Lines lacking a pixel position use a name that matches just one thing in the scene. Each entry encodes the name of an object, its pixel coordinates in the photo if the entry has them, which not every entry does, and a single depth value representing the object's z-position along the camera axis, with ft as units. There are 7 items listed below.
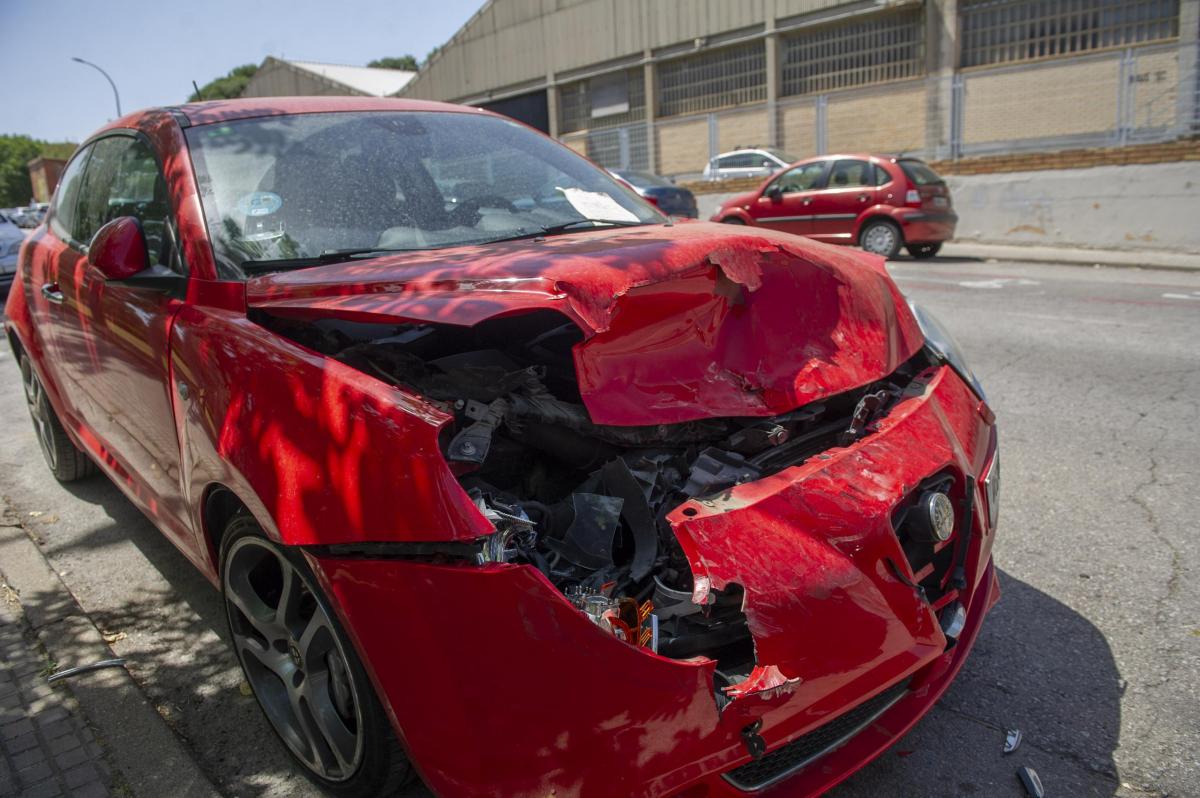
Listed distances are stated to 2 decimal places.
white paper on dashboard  11.50
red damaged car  6.10
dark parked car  53.47
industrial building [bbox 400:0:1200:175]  61.87
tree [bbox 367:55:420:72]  237.86
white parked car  72.07
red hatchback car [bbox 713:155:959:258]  44.60
